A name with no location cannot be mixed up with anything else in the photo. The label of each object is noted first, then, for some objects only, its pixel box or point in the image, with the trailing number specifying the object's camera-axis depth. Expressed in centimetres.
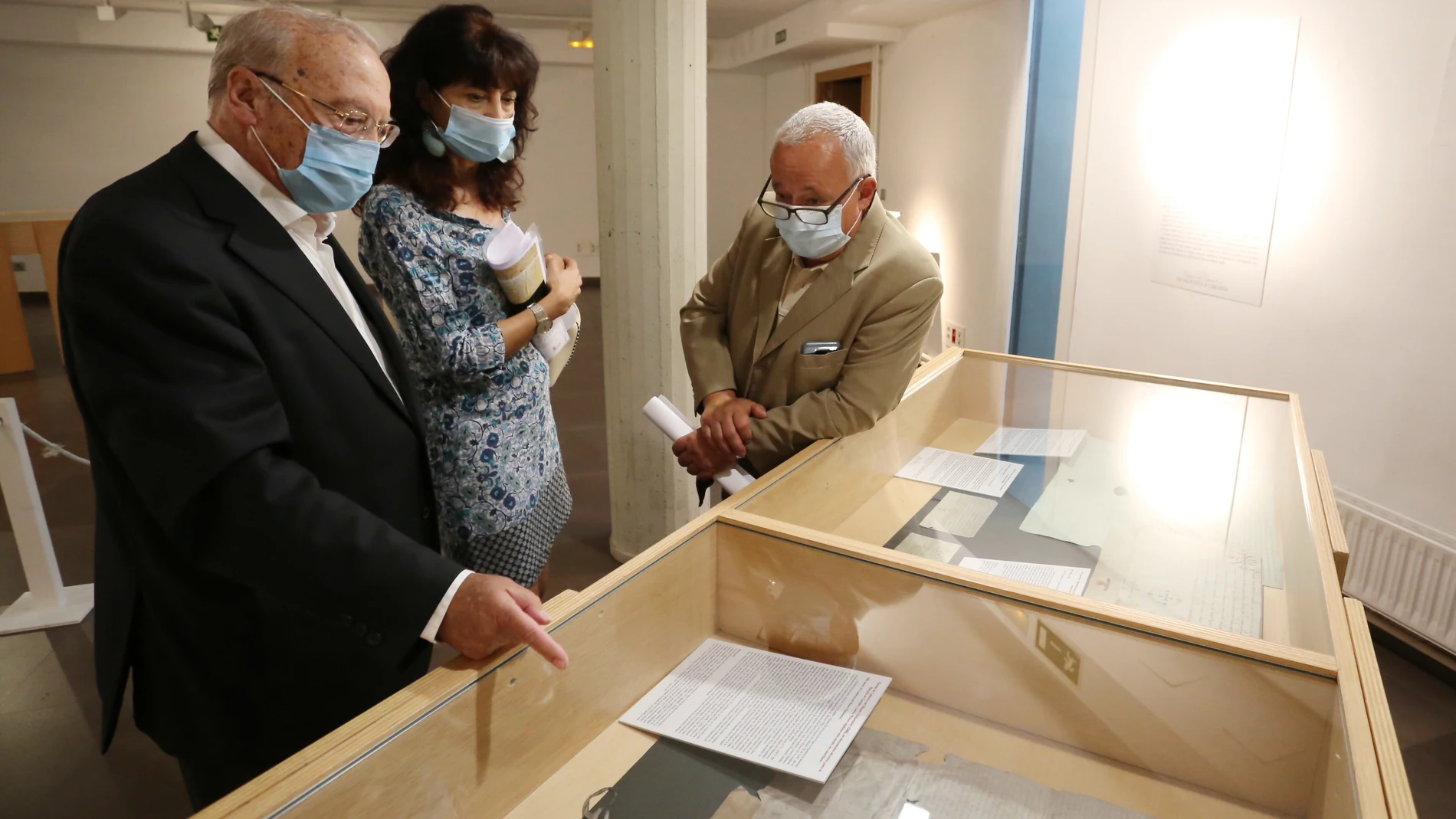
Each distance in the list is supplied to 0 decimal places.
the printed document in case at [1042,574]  138
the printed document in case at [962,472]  187
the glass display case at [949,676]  95
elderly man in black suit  98
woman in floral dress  173
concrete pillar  301
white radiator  272
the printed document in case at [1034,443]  210
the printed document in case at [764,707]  110
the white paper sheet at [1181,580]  129
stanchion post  303
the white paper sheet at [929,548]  140
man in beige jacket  178
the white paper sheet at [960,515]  161
